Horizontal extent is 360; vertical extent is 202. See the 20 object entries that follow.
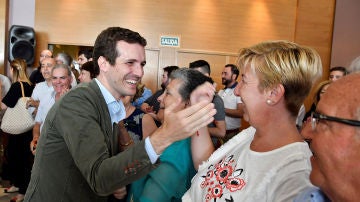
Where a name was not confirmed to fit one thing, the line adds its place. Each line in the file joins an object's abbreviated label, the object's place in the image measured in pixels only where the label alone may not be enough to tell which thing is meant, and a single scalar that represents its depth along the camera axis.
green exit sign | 6.93
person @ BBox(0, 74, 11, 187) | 4.92
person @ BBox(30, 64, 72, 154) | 3.31
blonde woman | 1.22
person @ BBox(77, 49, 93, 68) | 4.50
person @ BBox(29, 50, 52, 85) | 4.86
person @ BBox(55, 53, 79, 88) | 4.52
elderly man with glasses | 0.80
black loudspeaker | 6.05
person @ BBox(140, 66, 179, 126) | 3.75
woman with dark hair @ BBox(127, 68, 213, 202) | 1.80
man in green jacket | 1.07
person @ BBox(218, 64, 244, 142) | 4.42
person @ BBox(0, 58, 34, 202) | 4.07
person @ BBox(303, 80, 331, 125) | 2.75
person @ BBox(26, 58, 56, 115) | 3.64
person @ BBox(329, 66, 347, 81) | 3.83
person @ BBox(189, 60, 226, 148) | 3.11
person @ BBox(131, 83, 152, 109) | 4.52
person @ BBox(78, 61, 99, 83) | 3.45
